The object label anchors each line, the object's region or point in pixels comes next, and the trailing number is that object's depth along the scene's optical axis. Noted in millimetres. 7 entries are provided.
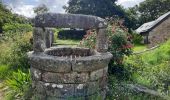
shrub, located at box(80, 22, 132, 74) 4420
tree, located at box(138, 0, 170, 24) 21093
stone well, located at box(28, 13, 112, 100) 3077
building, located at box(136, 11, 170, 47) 11069
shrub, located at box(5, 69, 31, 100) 3593
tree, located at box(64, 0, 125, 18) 16859
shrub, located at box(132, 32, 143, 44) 14829
